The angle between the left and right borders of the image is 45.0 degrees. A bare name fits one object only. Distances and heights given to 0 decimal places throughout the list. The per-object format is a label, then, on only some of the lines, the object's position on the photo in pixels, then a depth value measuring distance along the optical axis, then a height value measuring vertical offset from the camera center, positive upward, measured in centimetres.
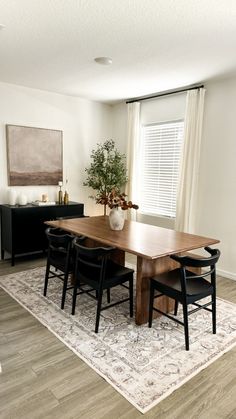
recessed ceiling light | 318 +117
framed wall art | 446 +11
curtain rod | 416 +118
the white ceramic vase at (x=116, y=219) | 321 -60
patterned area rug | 198 -149
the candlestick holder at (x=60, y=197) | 489 -58
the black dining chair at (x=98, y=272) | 253 -103
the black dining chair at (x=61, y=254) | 299 -102
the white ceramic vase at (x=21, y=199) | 442 -57
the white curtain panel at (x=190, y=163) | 413 +7
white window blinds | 467 +0
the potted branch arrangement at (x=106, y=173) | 504 -14
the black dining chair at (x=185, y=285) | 226 -101
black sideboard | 412 -95
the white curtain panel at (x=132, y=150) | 513 +27
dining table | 252 -73
